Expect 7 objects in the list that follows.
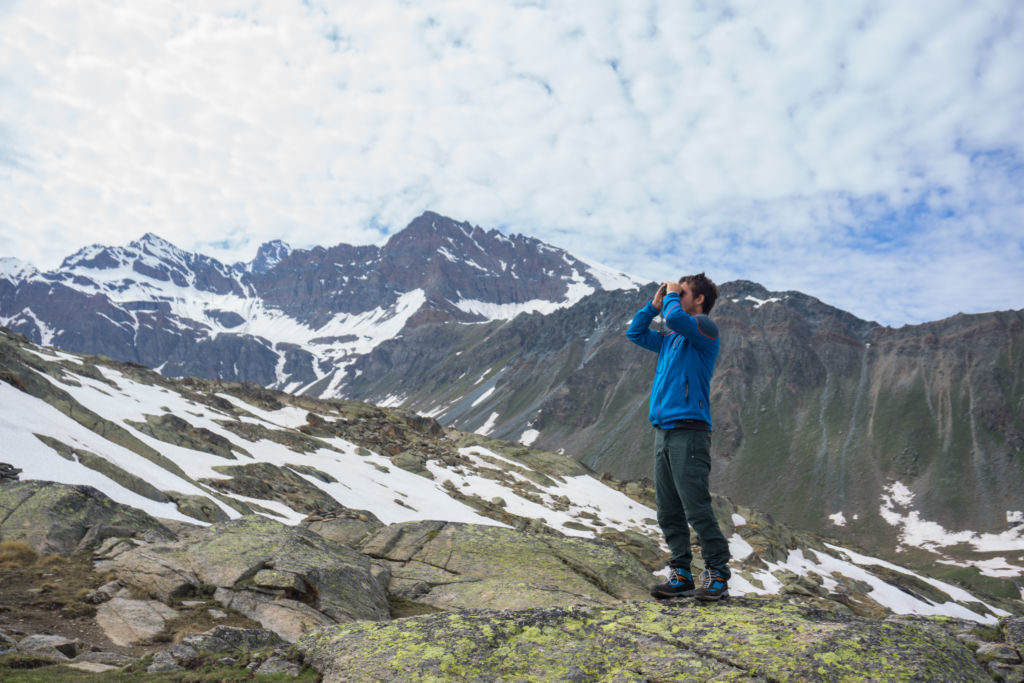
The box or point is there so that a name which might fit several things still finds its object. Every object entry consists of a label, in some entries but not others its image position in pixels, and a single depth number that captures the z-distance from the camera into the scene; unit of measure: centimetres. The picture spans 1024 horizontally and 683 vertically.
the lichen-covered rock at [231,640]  861
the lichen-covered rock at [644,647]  514
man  724
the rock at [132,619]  982
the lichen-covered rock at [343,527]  2031
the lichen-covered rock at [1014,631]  628
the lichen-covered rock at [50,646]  785
